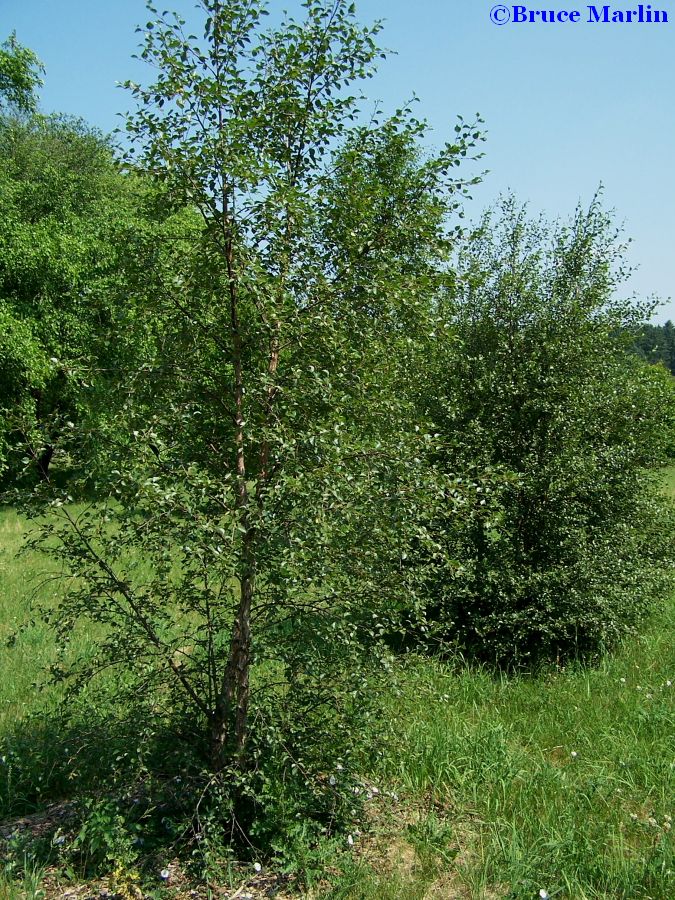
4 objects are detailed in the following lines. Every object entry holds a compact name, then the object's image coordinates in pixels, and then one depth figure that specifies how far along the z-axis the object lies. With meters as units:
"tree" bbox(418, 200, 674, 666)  7.12
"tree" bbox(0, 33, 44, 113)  18.06
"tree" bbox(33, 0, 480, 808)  3.83
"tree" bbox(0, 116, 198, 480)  19.06
